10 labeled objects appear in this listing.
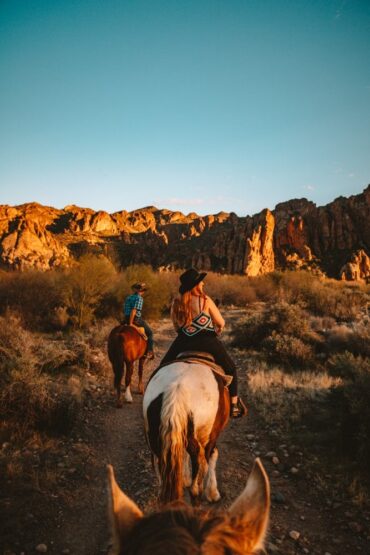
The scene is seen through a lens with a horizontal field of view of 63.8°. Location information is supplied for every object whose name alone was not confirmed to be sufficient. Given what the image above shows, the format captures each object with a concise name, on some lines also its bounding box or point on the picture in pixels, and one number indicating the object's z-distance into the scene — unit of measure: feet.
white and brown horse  8.04
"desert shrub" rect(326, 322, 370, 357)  31.01
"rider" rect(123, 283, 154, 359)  22.68
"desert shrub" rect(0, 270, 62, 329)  44.91
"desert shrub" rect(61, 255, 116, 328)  47.50
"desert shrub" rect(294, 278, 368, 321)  56.29
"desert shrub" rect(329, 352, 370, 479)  13.69
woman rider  12.30
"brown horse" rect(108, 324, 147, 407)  20.79
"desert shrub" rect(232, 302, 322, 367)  29.35
